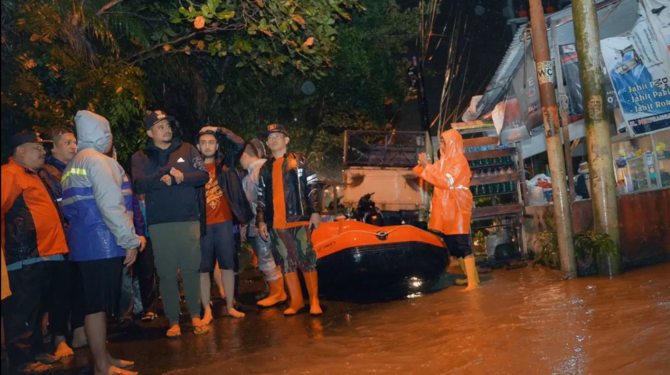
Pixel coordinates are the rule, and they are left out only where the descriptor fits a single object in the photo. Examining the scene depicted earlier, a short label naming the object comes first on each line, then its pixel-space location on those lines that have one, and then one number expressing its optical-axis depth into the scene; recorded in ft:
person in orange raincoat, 29.55
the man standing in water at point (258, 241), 29.55
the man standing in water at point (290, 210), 25.75
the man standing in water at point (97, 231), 17.01
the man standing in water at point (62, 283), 20.72
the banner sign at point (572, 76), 37.19
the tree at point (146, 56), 25.14
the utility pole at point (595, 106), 28.55
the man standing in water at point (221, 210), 26.09
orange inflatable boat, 28.94
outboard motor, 47.73
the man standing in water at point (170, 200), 22.33
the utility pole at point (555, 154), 28.99
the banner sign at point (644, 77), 33.73
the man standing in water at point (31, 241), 18.48
